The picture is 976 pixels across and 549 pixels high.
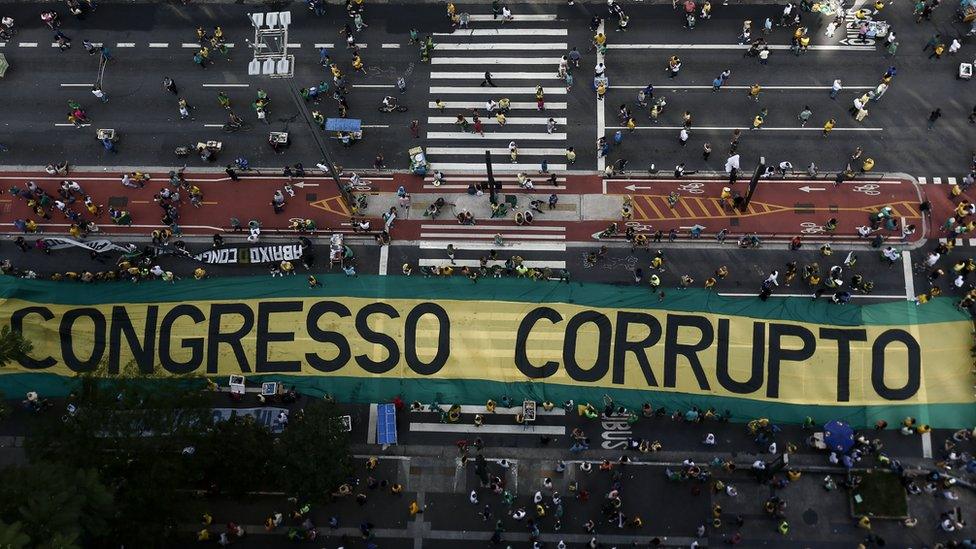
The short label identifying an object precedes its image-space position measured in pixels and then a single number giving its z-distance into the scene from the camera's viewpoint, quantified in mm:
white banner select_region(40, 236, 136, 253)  55812
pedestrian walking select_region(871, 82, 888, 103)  56791
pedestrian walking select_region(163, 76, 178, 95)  60250
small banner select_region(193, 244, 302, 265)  55031
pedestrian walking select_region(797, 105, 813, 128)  56938
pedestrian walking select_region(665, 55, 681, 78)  58469
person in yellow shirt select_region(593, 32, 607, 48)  60031
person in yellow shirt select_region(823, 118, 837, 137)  56062
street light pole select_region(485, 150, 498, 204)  50725
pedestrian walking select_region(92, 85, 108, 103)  60688
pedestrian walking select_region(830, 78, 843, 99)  57062
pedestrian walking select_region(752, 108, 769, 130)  56750
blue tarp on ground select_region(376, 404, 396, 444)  49625
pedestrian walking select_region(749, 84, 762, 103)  57562
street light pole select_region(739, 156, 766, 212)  49838
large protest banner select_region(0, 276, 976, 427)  49688
